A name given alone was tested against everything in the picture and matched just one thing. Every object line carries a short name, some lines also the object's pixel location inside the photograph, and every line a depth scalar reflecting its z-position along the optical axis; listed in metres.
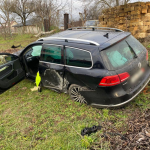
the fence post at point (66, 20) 10.87
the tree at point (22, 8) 27.98
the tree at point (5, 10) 18.31
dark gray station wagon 2.64
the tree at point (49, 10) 20.61
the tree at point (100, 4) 18.12
